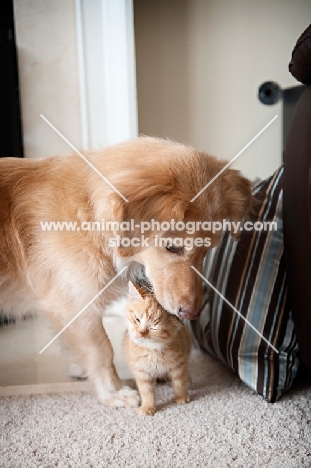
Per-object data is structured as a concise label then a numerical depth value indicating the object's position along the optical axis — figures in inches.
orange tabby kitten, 52.7
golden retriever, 47.3
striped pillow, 56.8
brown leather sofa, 47.9
